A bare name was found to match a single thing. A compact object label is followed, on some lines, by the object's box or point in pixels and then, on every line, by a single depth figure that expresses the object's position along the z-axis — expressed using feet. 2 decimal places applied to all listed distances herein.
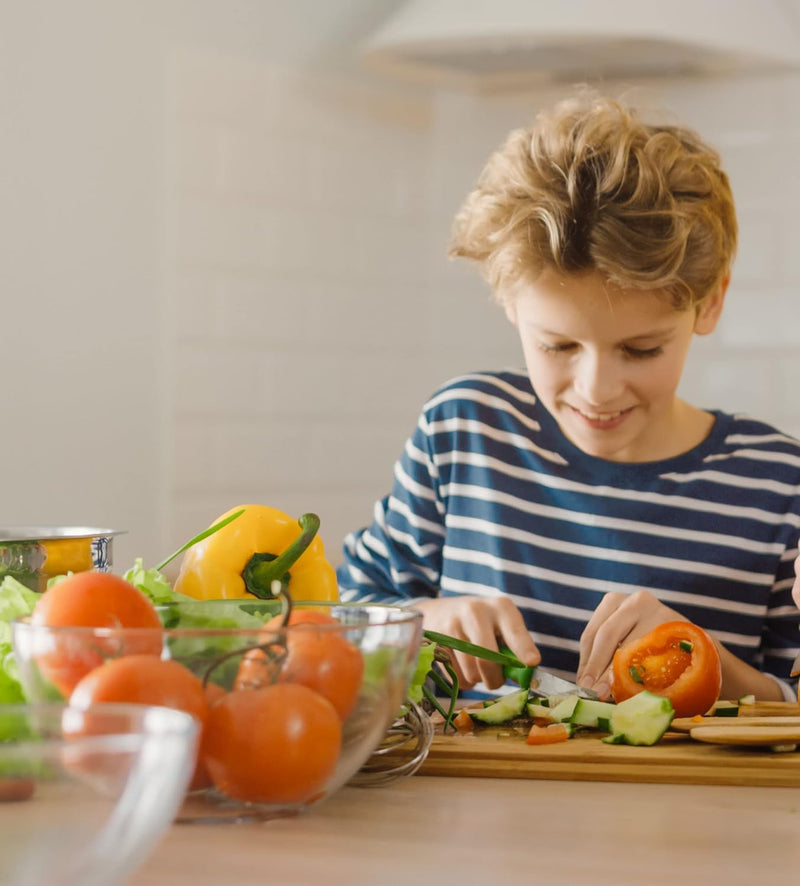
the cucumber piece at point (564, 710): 3.05
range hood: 6.76
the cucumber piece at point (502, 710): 3.07
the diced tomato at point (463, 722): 3.04
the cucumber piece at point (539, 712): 3.09
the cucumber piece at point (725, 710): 3.23
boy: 4.25
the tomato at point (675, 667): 3.17
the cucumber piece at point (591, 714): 3.03
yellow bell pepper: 3.24
